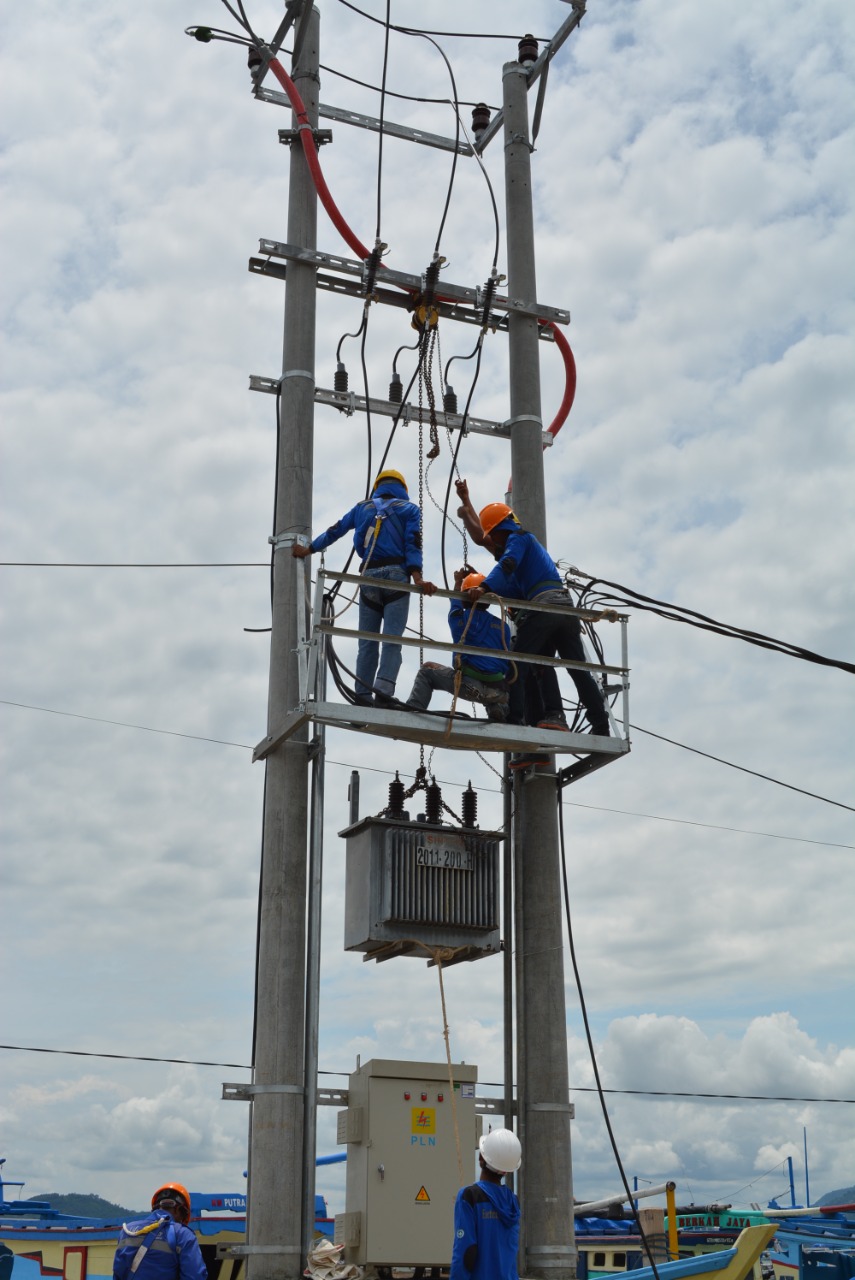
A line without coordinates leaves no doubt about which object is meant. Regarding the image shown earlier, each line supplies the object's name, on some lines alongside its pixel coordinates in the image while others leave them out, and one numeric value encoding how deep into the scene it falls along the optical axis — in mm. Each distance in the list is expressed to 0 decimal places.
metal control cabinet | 9938
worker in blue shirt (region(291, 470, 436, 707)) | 11133
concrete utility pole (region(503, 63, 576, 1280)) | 10828
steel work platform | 10023
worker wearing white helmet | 7723
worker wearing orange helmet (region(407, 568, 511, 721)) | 11141
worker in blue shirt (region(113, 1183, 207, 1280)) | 8133
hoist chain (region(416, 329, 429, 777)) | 10758
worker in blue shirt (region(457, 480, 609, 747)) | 11336
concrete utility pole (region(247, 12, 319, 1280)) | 9992
